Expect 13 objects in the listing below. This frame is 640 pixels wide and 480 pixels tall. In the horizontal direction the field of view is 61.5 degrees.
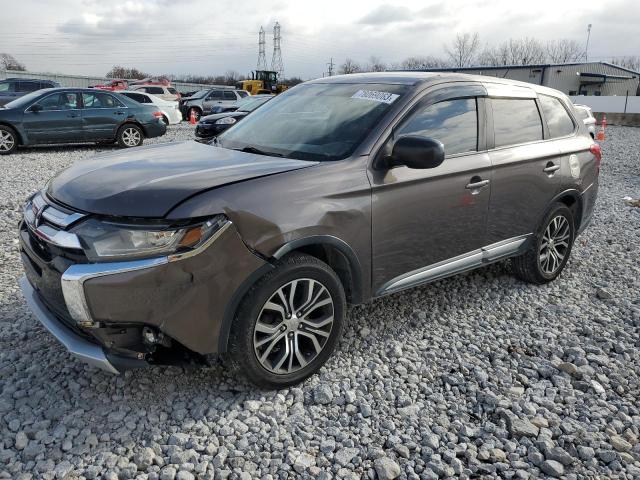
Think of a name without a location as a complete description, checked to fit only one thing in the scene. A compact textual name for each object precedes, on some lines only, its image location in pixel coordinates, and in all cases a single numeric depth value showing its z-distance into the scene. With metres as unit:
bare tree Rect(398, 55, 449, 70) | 68.67
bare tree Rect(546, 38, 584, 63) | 76.50
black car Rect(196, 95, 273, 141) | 14.32
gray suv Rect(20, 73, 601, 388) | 2.56
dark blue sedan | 11.89
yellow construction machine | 38.09
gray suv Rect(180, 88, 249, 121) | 25.27
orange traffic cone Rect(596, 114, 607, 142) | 17.36
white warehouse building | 48.72
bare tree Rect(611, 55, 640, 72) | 81.25
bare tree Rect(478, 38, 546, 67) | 73.75
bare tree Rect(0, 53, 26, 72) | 74.19
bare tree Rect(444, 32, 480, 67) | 69.06
